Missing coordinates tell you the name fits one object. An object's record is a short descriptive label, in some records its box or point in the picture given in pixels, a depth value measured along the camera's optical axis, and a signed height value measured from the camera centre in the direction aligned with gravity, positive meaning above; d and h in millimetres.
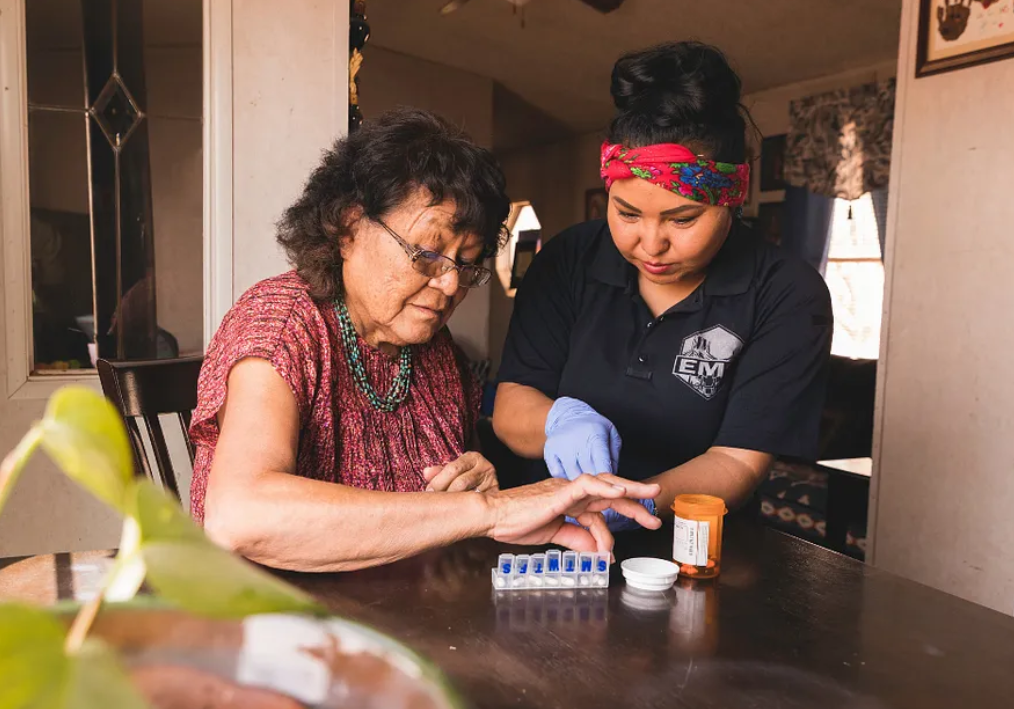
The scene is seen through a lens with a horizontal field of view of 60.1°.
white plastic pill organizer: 1176 -365
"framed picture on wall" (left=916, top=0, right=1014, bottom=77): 2836 +952
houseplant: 206 -91
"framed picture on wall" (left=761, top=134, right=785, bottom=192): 6645 +1124
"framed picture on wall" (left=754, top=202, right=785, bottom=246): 6645 +690
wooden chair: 1646 -197
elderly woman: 1223 -161
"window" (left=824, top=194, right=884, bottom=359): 5938 +251
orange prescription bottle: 1252 -329
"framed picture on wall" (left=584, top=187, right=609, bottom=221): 8859 +1048
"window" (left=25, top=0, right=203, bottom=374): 2502 +328
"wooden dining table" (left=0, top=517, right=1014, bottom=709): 910 -392
